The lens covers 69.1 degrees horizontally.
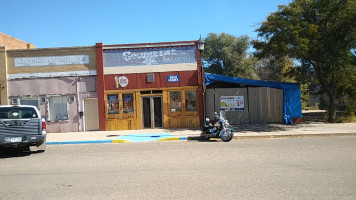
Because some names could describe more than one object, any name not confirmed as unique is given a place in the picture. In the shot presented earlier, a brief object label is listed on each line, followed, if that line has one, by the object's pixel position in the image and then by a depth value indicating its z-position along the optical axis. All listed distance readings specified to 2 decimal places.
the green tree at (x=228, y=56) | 34.91
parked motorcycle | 10.98
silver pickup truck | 8.66
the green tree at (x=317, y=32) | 13.46
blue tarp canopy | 15.74
